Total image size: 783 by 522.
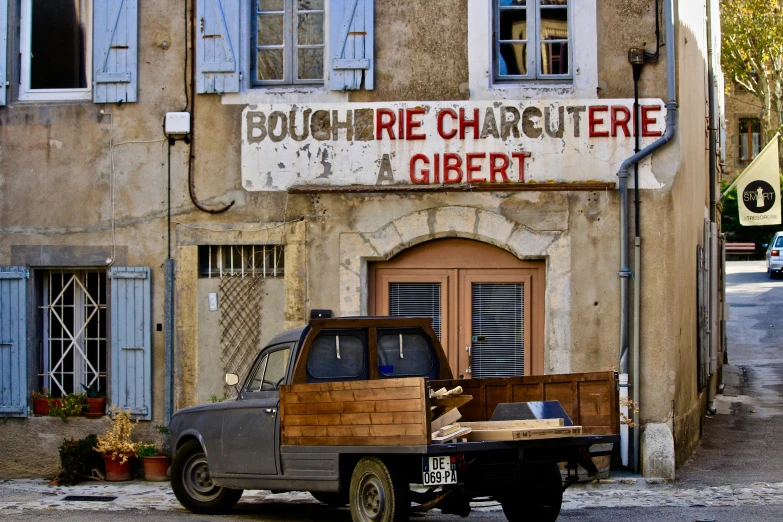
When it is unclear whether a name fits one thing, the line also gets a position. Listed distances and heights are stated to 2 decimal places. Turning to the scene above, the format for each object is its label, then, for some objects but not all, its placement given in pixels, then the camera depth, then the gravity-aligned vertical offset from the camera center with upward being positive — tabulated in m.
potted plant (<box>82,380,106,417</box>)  13.20 -1.10
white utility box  13.12 +1.92
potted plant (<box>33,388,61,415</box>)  13.29 -1.06
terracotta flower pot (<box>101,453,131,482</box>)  12.76 -1.72
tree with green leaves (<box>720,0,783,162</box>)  39.16 +8.16
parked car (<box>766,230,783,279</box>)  35.28 +1.15
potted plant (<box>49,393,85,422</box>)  13.17 -1.12
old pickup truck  8.36 -0.97
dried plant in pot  12.74 -1.52
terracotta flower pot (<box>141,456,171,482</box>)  12.78 -1.73
